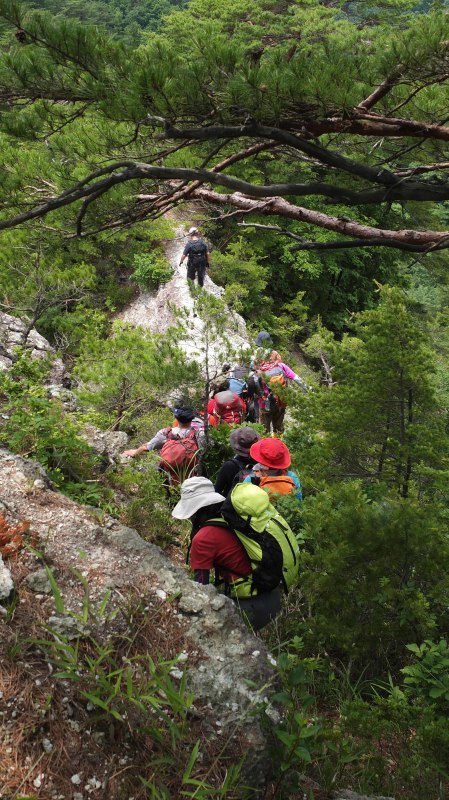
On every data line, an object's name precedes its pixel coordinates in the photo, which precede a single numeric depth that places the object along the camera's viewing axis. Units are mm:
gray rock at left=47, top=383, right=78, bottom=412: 7068
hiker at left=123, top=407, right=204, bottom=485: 6082
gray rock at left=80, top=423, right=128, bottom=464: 6210
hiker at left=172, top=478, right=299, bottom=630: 3504
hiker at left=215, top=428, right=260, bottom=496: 4793
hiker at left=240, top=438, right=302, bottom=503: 4617
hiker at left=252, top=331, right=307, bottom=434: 7211
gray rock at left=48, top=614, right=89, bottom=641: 2682
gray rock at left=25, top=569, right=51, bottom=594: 2926
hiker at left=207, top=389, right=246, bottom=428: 7414
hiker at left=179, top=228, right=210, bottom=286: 13312
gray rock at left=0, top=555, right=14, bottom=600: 2744
